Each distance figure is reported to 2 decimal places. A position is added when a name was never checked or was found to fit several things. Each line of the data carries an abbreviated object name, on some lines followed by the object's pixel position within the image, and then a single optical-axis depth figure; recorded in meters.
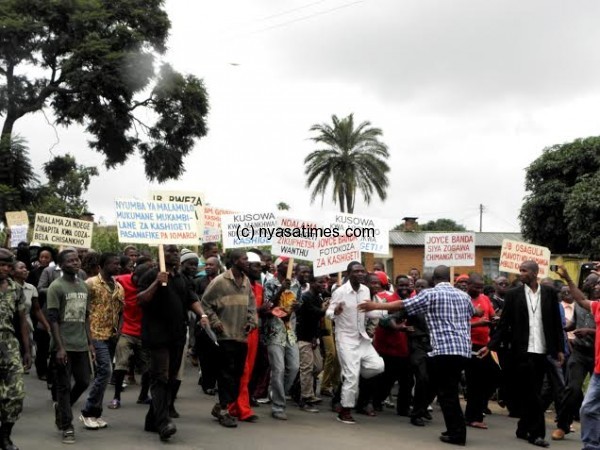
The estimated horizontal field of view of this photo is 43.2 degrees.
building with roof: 46.03
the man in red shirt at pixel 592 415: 7.20
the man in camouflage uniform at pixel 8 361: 6.43
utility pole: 80.62
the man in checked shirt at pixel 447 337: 8.12
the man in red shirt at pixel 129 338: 8.87
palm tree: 40.06
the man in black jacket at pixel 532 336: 8.28
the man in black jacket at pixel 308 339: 9.50
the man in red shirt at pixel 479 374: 9.39
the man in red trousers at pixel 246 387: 8.48
